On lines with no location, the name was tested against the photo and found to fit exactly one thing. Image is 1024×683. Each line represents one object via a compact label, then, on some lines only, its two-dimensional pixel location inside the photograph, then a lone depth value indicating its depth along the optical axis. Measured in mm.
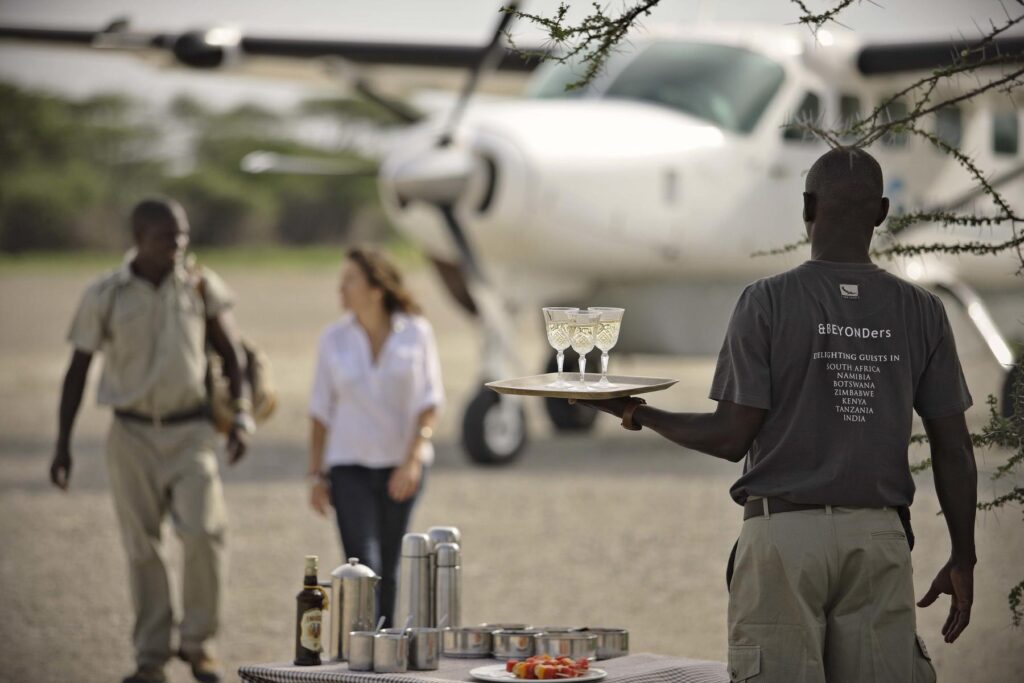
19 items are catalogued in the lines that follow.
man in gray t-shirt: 6711
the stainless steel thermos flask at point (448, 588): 9094
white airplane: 24797
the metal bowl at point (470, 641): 8836
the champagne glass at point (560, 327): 7324
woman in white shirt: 12172
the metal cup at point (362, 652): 8297
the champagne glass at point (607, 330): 7359
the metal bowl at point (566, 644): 8383
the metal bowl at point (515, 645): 8508
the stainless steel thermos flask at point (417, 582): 9070
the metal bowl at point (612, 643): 8812
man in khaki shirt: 12281
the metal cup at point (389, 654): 8180
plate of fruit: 7852
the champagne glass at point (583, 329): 7312
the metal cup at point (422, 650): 8289
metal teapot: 8820
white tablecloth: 8070
